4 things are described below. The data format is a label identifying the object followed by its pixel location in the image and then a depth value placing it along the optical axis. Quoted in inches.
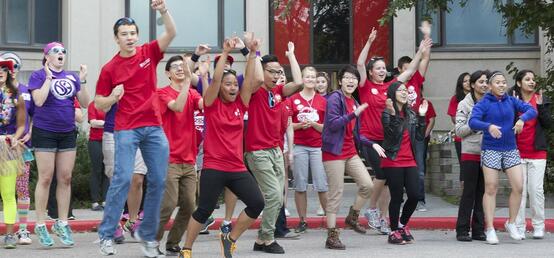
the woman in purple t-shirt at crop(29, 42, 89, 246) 419.2
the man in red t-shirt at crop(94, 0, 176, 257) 364.8
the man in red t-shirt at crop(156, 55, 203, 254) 393.7
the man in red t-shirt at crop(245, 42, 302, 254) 394.9
